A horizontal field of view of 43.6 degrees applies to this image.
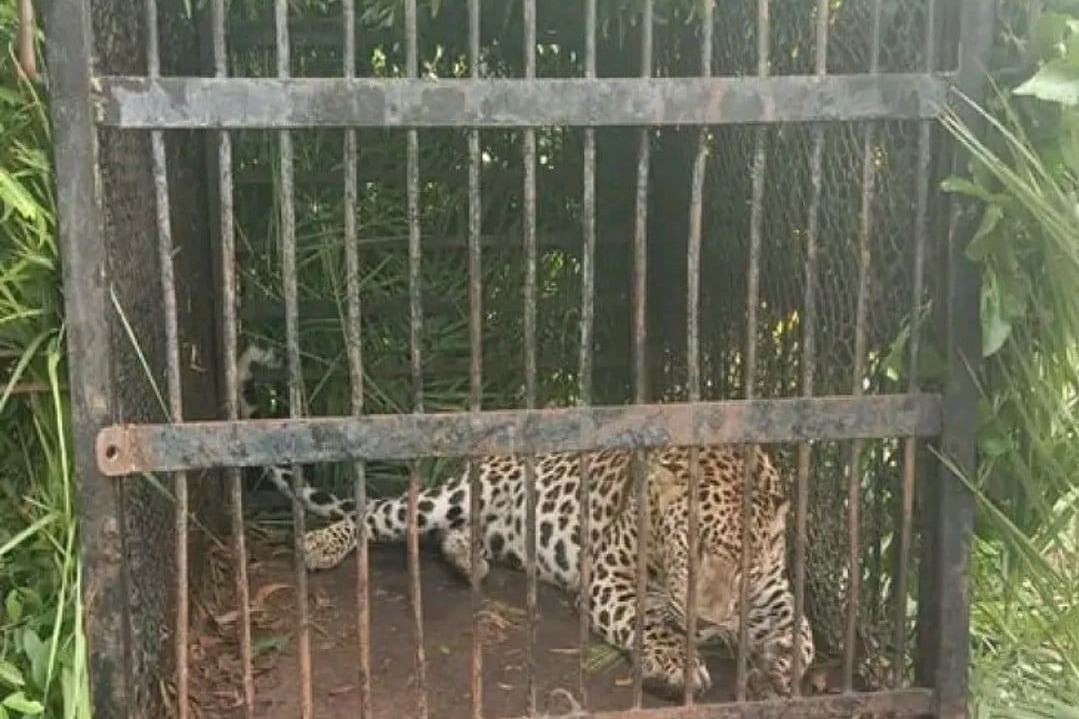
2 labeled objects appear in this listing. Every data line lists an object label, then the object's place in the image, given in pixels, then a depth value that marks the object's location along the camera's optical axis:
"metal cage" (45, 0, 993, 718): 2.29
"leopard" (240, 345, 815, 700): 3.31
